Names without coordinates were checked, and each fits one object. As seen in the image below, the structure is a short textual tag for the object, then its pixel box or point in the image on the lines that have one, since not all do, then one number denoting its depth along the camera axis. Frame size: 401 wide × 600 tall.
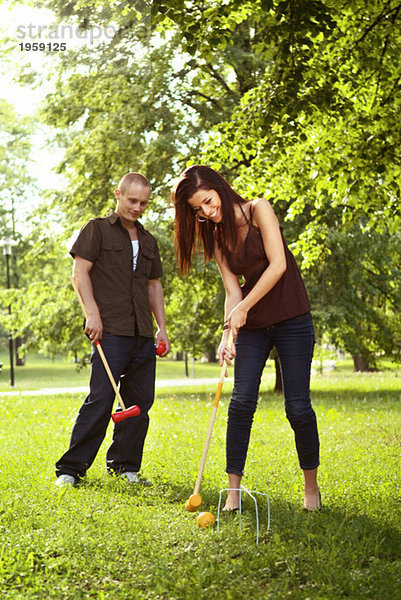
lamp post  21.48
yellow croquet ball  3.81
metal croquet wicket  3.52
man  5.18
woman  4.18
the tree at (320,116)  6.21
